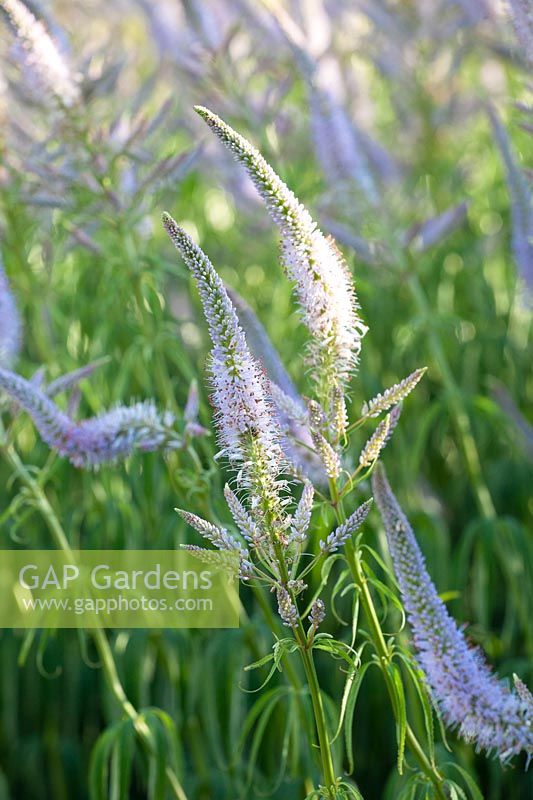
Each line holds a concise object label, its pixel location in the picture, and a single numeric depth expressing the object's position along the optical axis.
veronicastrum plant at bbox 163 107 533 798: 3.15
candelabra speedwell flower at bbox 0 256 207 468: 4.43
